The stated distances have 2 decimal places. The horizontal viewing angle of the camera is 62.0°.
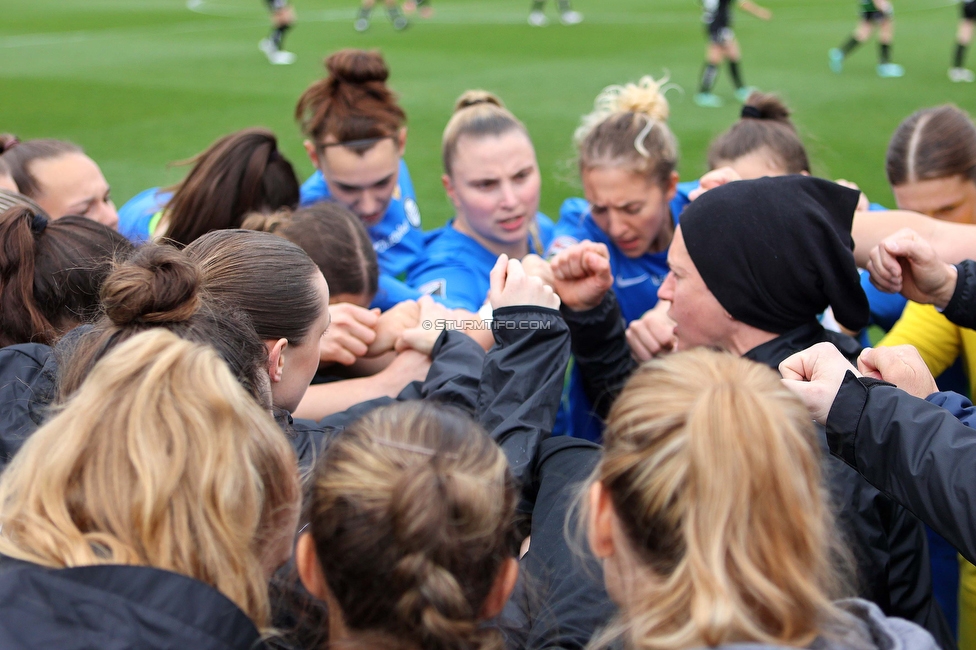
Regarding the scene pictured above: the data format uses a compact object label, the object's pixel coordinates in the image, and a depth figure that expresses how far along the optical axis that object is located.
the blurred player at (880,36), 14.43
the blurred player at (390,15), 21.84
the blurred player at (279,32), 17.28
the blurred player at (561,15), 22.79
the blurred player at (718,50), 12.88
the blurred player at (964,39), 13.59
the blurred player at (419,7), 23.53
